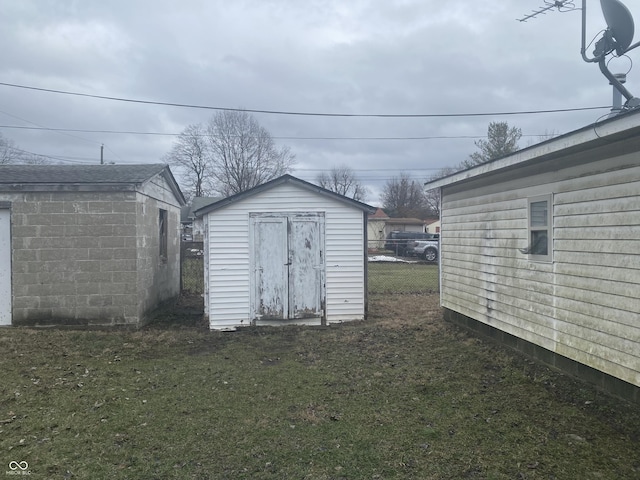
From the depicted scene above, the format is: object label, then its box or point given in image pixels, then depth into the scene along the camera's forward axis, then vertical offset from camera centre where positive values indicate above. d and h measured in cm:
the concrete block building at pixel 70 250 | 804 -22
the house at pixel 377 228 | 4006 +65
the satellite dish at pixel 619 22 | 514 +246
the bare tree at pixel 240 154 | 3859 +726
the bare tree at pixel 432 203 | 5389 +389
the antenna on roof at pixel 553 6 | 640 +333
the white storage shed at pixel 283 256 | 849 -38
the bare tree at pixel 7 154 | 3164 +614
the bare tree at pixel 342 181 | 5812 +710
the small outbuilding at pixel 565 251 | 406 -21
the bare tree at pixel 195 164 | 4047 +670
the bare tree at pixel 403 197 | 5706 +501
